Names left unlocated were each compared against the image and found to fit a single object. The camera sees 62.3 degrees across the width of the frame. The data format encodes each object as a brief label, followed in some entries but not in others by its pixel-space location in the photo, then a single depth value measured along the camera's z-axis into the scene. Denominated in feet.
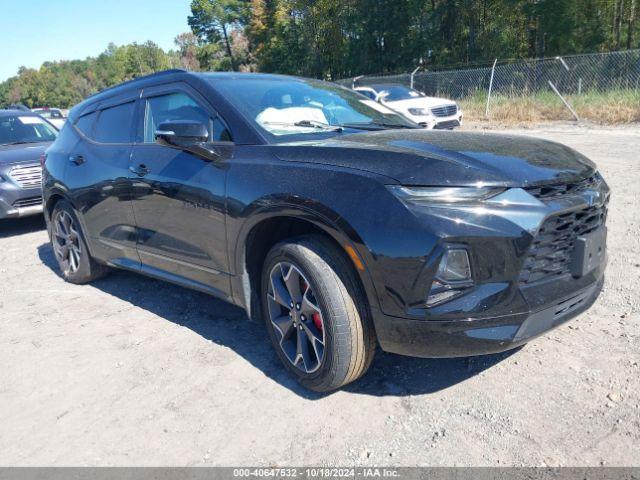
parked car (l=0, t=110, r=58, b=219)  24.36
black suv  7.73
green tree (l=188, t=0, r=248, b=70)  207.31
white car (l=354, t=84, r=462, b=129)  51.87
